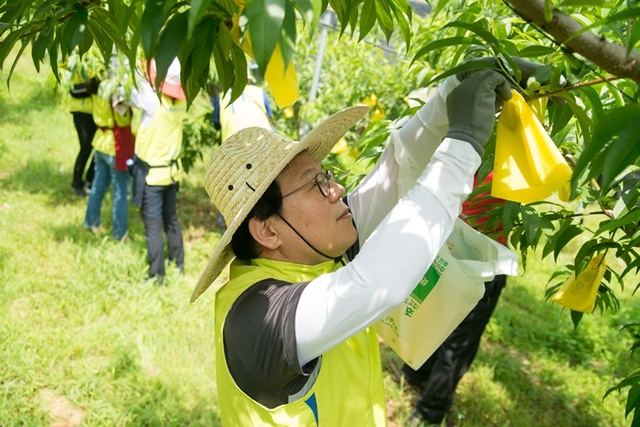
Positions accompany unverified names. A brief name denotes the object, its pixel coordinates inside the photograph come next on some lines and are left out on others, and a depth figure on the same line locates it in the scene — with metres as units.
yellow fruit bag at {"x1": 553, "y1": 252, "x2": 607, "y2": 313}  1.49
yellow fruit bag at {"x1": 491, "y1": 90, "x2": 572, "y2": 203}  1.12
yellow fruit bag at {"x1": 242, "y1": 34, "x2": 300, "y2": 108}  1.06
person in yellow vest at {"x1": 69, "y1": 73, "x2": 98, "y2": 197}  4.75
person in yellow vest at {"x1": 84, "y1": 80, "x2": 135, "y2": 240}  4.43
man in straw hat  1.10
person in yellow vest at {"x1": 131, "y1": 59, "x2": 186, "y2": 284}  3.75
